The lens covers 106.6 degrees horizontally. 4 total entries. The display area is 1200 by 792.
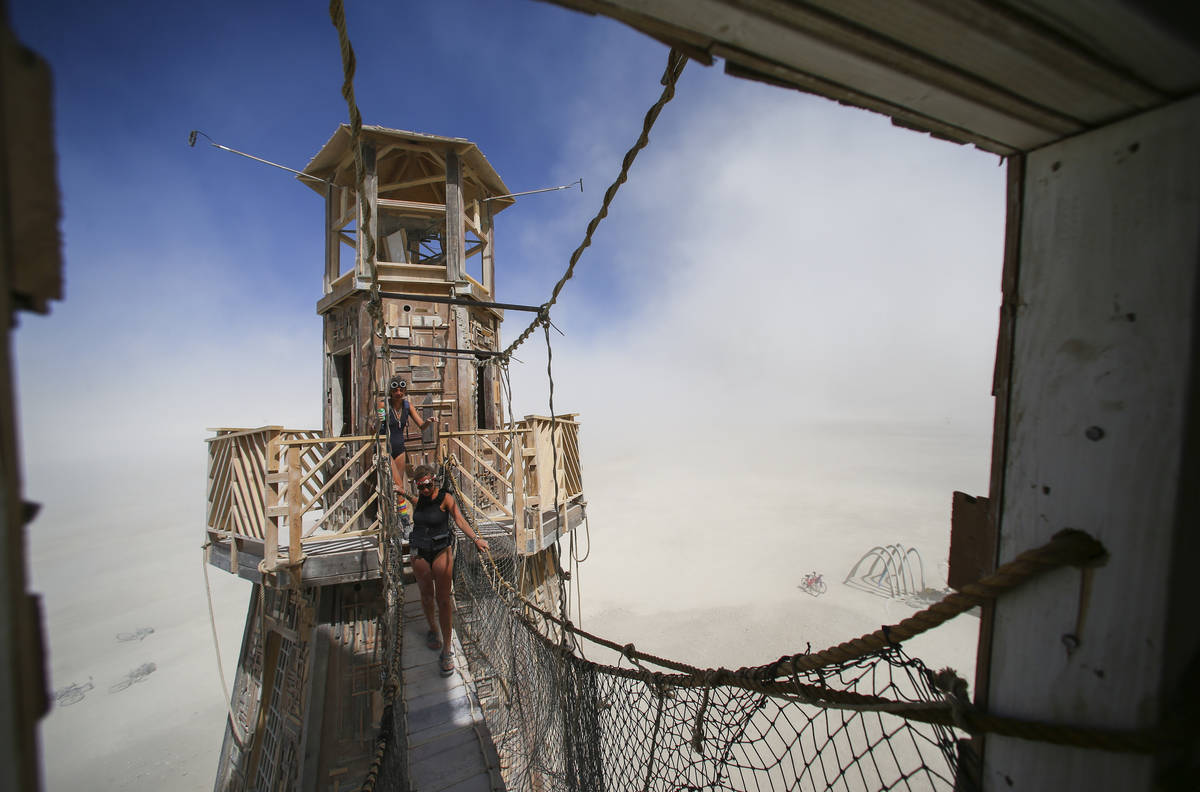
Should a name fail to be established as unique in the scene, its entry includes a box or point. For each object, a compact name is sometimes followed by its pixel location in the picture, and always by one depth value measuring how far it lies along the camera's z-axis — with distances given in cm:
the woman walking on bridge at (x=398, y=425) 643
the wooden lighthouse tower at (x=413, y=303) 738
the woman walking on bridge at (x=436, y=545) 495
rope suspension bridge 107
